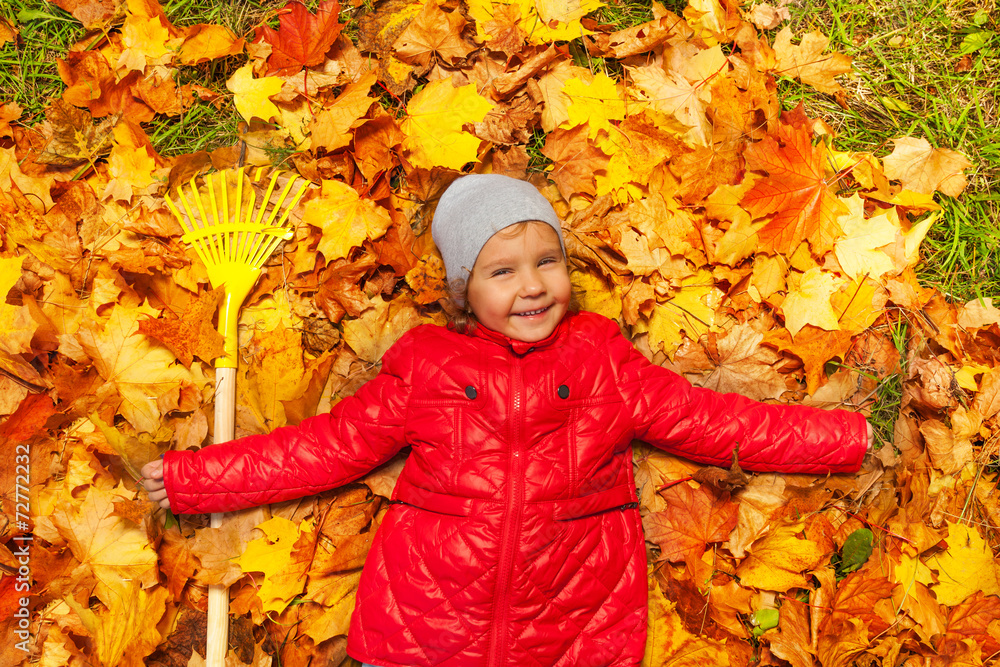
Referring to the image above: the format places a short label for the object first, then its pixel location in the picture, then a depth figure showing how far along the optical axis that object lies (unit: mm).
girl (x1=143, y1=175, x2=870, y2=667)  2350
